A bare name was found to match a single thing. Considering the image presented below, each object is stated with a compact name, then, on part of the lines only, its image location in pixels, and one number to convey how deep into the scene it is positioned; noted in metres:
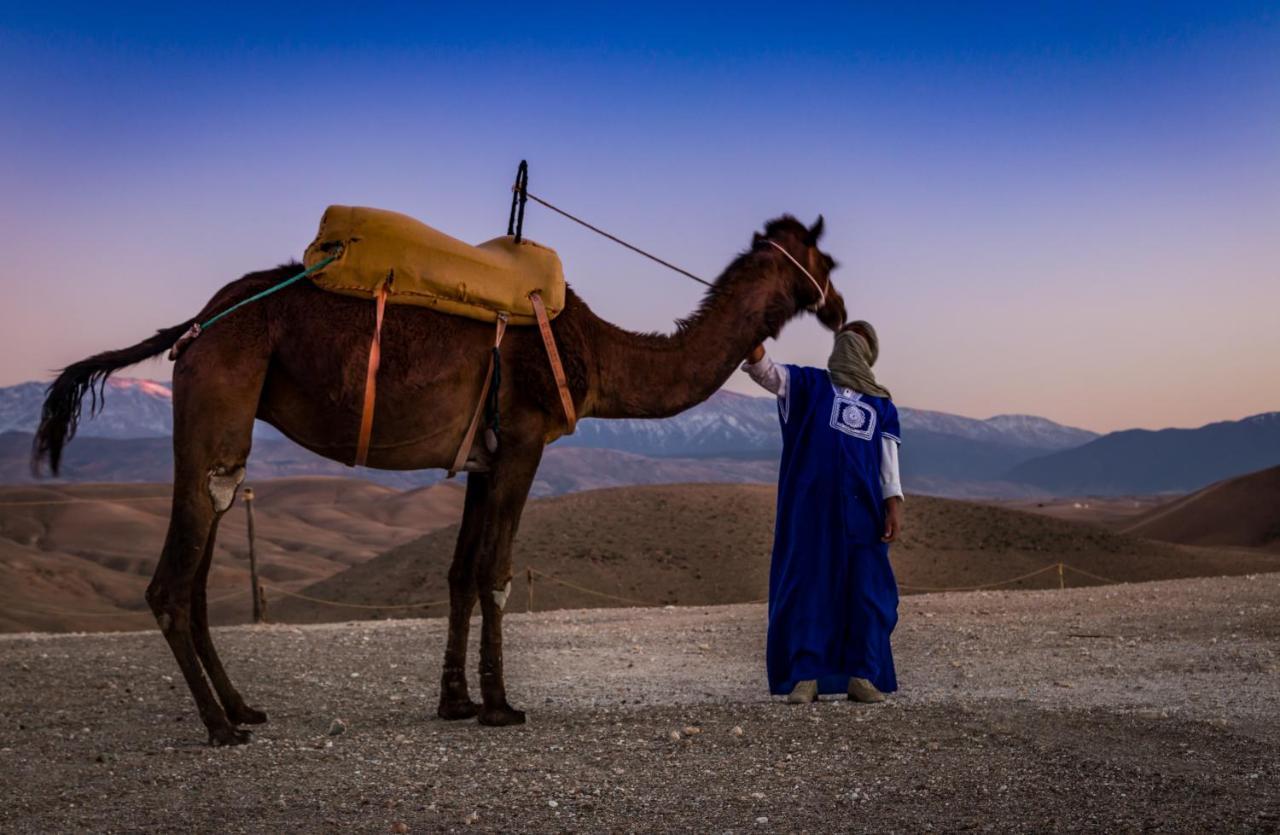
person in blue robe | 7.69
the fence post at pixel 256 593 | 17.77
